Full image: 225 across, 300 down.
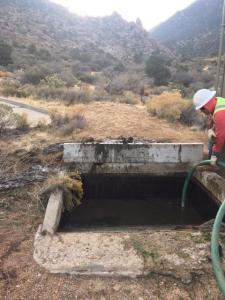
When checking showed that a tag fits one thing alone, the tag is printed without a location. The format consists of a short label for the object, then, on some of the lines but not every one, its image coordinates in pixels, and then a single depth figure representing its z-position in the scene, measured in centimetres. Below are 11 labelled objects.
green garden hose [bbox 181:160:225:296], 238
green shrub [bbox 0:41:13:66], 2093
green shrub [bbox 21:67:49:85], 1546
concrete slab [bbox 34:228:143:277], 277
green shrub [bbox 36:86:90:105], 1035
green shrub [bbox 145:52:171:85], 1864
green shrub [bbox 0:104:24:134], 679
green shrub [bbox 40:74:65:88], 1304
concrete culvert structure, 455
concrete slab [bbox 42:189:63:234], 338
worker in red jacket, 353
